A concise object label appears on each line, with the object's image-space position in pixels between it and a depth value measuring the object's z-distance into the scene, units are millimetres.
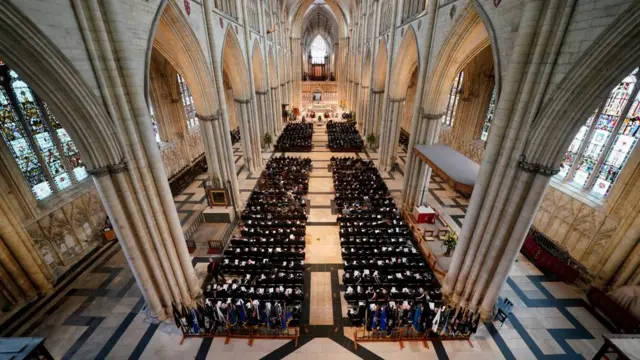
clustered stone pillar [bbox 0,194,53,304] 9039
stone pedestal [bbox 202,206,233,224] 14094
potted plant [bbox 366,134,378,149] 26484
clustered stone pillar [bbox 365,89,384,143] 25156
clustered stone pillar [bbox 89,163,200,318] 6855
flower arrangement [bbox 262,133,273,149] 26547
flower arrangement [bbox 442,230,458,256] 11219
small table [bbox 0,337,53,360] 4432
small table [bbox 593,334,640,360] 5020
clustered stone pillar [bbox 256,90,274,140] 25625
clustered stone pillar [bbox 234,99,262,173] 19812
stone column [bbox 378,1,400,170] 17200
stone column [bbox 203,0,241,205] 12340
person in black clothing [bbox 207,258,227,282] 10345
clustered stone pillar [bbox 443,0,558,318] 6173
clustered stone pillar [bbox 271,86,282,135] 30288
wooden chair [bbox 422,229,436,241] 13227
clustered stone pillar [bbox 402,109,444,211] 13492
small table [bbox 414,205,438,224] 14227
